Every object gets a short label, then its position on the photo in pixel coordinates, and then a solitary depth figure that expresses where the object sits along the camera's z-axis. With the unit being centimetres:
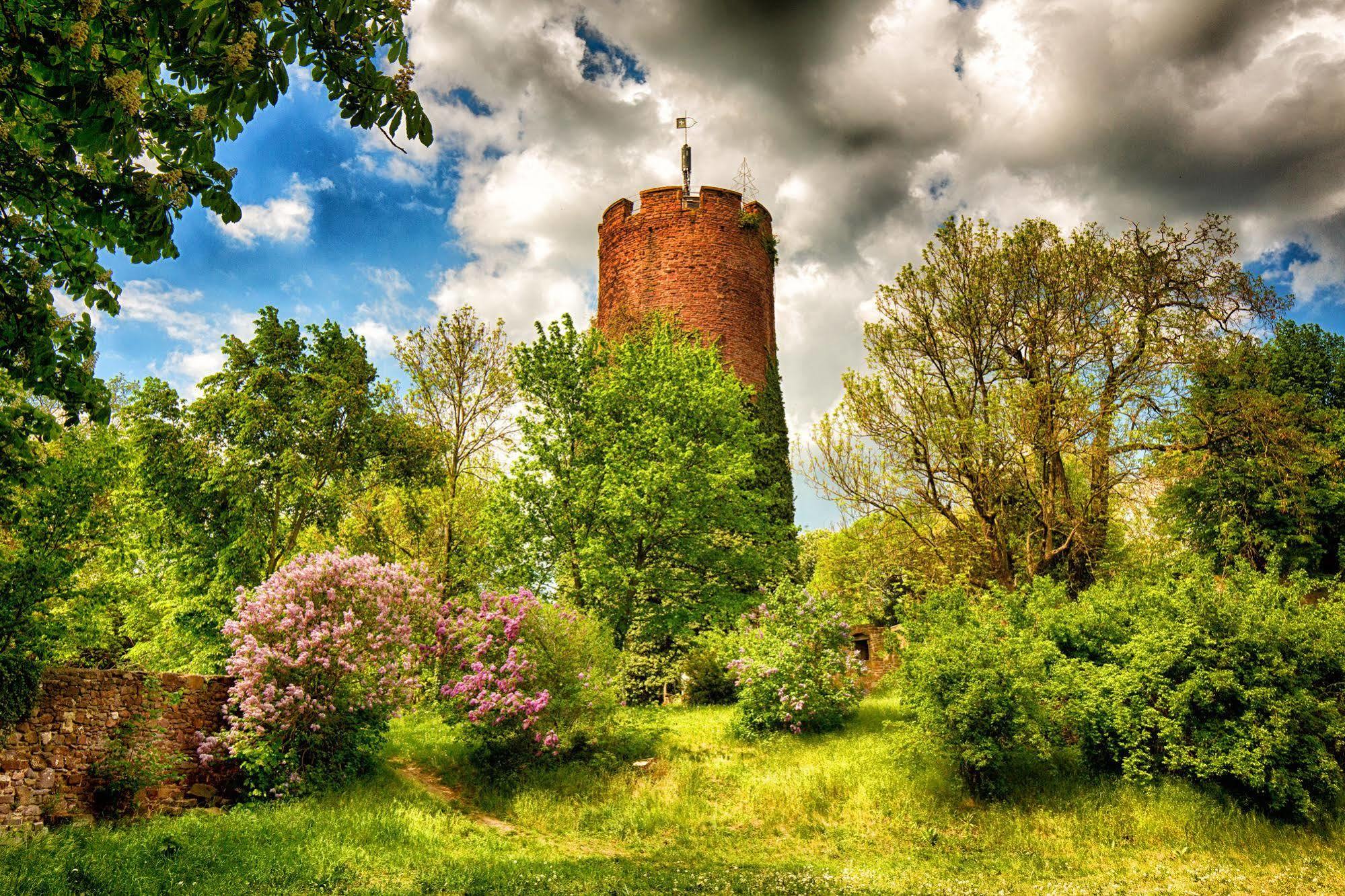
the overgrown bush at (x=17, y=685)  859
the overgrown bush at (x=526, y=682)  1279
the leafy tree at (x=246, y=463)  1551
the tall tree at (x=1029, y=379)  1563
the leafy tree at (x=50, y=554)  880
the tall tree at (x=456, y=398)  2297
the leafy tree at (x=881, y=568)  1786
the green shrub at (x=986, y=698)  1070
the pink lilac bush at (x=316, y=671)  1071
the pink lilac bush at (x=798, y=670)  1399
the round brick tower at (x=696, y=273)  2533
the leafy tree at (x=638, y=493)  1811
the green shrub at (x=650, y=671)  1747
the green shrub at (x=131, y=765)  930
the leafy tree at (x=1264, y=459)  1597
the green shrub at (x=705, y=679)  1897
